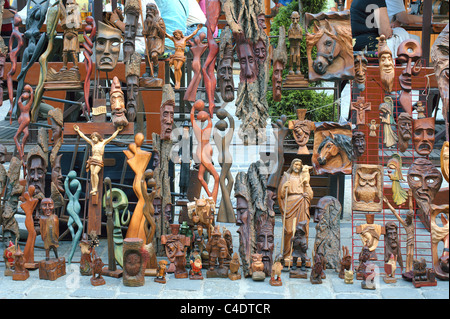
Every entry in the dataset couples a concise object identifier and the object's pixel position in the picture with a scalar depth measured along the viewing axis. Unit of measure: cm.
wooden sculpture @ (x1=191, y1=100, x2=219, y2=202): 587
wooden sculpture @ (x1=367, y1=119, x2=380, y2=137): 641
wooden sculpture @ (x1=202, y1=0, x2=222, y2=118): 613
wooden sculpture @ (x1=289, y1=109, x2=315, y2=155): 592
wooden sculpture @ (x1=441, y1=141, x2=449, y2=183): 524
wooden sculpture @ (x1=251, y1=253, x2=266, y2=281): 559
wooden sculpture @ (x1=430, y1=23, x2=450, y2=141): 541
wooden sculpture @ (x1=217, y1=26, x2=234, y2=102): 611
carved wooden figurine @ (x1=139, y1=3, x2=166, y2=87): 643
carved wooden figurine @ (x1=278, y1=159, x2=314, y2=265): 578
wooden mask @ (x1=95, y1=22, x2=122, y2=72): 620
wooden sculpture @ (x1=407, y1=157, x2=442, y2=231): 554
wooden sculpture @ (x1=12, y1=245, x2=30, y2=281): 562
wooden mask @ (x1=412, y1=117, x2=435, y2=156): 560
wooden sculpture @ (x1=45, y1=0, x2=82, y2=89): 635
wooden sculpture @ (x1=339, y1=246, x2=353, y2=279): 565
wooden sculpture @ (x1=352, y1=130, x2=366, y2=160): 592
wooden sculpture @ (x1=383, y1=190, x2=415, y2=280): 566
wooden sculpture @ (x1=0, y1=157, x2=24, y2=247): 596
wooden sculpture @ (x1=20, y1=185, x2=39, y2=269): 579
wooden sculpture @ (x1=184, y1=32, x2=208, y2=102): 625
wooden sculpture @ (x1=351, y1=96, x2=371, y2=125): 611
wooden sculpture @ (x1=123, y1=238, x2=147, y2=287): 548
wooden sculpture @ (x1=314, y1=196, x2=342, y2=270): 569
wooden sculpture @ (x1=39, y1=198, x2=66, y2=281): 564
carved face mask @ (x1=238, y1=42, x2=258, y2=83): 612
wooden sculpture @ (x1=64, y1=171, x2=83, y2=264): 584
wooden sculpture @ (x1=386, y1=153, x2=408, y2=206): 577
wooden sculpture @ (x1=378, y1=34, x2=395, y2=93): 598
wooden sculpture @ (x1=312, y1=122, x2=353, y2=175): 591
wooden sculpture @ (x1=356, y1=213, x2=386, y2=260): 557
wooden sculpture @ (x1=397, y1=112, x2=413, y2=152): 566
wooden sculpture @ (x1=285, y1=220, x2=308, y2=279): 568
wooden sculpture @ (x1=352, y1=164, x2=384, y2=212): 582
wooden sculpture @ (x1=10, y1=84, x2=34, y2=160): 614
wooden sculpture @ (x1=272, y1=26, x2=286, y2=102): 618
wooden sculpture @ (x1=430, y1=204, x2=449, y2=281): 537
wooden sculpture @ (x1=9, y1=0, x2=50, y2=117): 643
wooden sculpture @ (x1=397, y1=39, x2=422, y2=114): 576
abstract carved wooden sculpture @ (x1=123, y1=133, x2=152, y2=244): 578
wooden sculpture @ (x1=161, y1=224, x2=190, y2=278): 566
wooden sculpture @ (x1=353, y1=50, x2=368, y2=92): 625
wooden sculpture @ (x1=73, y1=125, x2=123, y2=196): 583
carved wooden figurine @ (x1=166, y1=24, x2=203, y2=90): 668
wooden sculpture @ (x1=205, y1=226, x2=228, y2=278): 568
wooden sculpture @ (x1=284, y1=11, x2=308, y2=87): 634
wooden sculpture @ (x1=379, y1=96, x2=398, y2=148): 598
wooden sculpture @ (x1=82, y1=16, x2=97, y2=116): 618
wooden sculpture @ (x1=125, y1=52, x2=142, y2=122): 613
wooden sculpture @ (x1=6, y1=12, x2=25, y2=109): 643
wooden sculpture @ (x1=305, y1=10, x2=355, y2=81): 605
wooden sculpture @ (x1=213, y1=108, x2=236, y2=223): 587
